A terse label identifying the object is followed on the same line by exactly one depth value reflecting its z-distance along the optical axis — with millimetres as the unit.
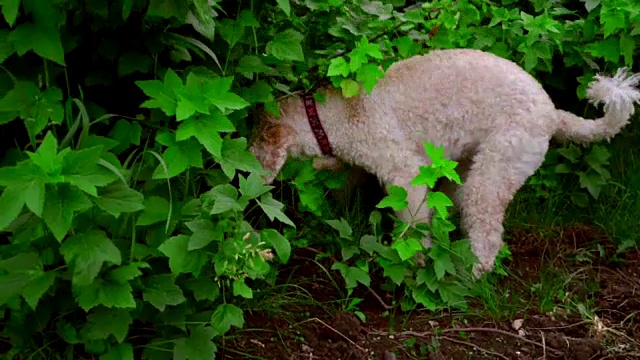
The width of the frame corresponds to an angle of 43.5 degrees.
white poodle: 3430
